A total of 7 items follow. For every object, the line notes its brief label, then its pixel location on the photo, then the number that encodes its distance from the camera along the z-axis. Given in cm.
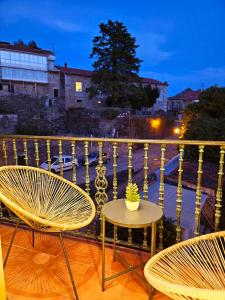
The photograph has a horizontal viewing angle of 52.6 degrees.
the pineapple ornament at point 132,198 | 165
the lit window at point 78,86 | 2395
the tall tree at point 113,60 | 1984
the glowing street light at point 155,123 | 2297
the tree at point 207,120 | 1055
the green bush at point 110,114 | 1988
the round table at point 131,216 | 149
